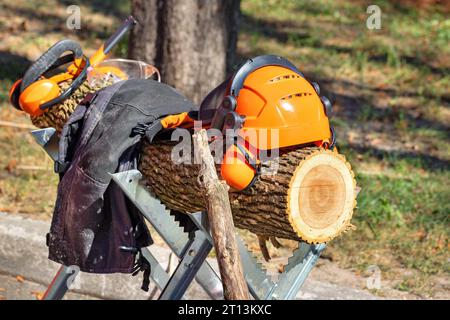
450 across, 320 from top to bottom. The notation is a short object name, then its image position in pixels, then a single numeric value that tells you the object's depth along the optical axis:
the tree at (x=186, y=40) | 11.97
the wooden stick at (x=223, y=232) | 6.37
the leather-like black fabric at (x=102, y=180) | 7.47
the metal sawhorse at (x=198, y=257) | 7.33
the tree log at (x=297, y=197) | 6.68
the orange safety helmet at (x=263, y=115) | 6.62
